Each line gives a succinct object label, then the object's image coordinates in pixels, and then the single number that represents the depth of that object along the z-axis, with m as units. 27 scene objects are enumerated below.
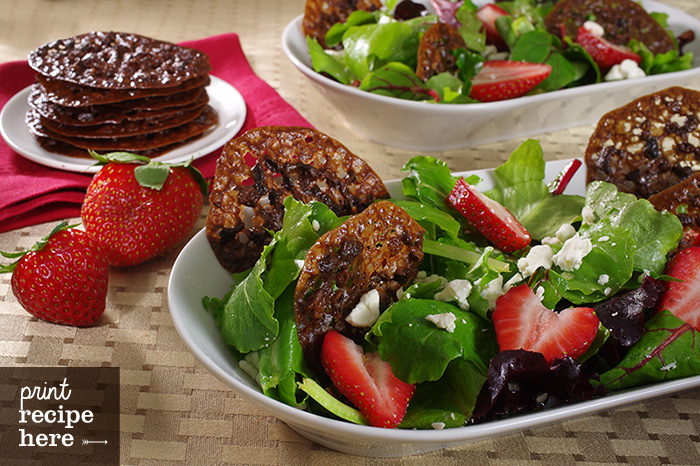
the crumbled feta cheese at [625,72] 0.64
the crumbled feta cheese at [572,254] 0.47
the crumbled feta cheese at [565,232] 0.49
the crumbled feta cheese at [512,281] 0.46
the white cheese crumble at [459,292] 0.46
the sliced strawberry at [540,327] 0.44
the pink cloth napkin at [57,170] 0.55
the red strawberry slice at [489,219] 0.50
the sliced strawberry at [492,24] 0.68
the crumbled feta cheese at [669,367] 0.45
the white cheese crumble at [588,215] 0.50
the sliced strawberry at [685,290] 0.46
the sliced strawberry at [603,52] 0.66
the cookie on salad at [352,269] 0.44
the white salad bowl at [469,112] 0.59
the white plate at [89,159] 0.58
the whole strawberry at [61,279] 0.48
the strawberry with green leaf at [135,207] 0.51
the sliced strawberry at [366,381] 0.43
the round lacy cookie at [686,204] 0.49
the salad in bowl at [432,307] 0.43
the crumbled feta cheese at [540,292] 0.46
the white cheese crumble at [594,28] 0.67
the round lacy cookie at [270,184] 0.48
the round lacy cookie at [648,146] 0.54
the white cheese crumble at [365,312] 0.45
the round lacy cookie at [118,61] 0.58
